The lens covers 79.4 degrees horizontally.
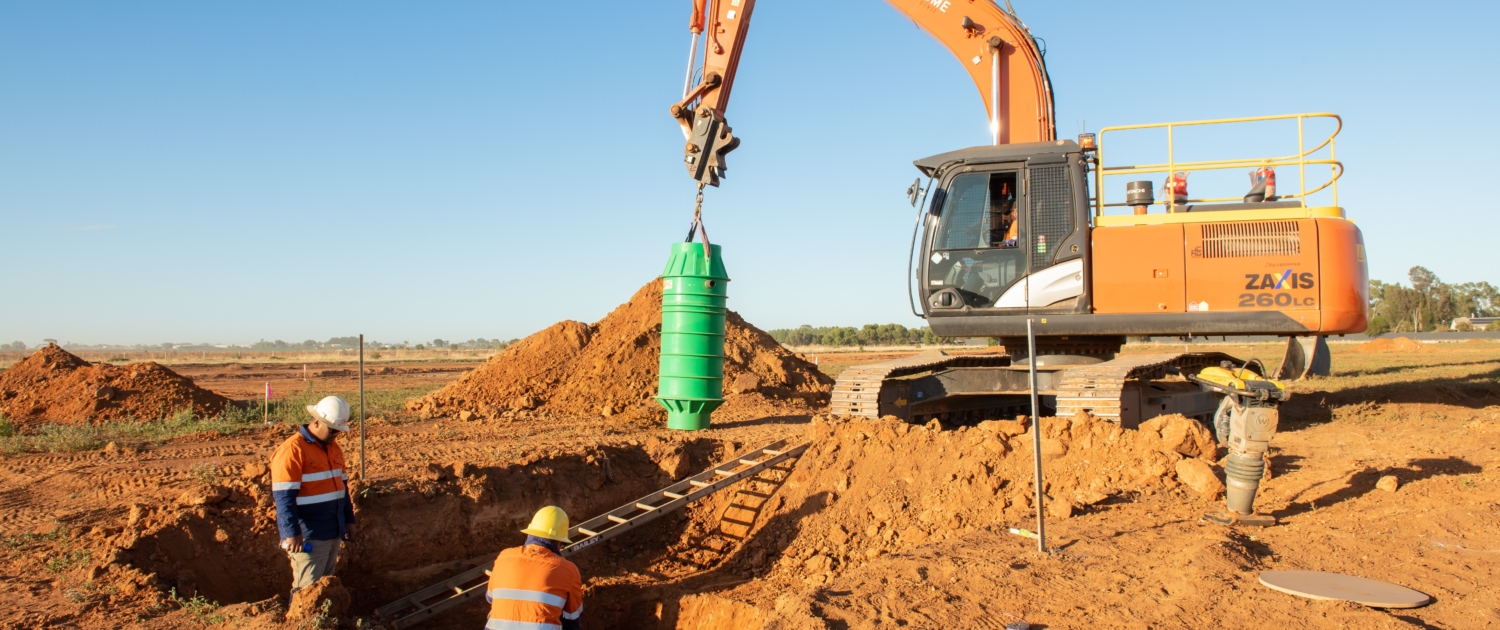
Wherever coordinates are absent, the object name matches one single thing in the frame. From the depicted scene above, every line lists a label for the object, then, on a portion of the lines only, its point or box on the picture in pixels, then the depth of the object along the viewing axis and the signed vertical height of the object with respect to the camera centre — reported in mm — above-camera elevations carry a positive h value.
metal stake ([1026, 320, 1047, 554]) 5730 -670
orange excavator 8539 +855
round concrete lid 4680 -1351
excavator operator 9414 +1283
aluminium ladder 6648 -1553
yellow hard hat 5016 -1013
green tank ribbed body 11039 +132
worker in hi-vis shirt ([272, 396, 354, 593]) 5672 -948
